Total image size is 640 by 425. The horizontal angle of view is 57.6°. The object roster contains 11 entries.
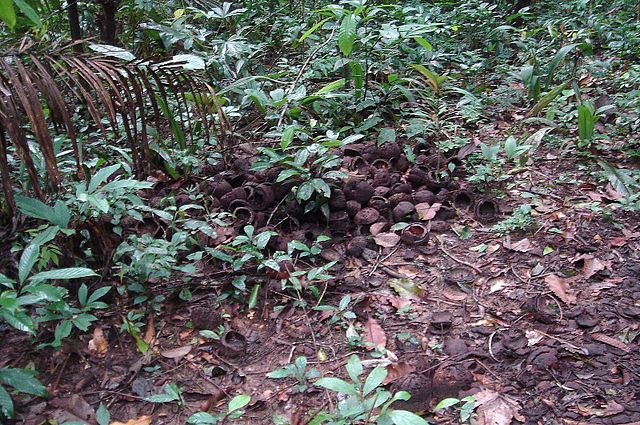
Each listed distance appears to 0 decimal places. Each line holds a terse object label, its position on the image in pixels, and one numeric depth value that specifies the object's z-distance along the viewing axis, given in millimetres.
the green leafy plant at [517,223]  2770
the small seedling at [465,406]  1837
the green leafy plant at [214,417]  1839
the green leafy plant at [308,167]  2789
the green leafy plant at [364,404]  1609
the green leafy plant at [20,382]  1852
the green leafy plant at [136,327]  2258
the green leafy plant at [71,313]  2059
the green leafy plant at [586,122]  3201
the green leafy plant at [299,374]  2059
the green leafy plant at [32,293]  1753
